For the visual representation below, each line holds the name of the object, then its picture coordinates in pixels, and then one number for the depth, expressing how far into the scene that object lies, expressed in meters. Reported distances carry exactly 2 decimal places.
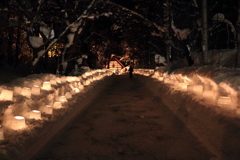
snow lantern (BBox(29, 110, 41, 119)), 6.20
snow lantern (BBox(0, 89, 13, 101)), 6.60
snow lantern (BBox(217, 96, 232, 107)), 6.73
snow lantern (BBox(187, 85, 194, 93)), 9.79
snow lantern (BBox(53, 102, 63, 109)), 7.81
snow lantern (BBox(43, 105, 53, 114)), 6.97
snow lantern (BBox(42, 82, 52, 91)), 9.70
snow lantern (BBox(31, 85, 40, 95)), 8.38
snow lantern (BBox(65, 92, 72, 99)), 9.47
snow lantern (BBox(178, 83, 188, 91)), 10.74
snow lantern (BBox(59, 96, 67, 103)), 8.74
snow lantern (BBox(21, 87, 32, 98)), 7.63
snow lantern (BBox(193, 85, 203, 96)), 9.04
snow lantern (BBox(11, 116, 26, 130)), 5.24
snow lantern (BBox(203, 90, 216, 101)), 8.00
